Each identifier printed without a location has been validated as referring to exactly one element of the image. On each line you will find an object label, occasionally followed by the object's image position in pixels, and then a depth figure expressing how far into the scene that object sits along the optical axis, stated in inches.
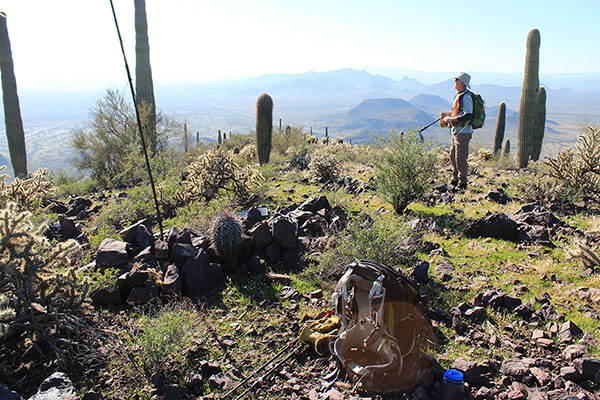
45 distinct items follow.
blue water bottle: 106.7
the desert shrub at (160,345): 133.1
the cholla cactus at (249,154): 748.0
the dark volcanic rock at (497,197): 305.2
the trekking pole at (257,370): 123.9
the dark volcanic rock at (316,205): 282.5
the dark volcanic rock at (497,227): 224.8
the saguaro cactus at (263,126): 668.1
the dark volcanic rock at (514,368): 117.9
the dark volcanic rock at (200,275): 189.6
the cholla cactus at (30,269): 136.1
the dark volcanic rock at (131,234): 222.5
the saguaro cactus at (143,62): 655.1
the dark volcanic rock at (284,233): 219.3
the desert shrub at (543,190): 287.6
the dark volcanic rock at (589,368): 111.3
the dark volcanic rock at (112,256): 194.5
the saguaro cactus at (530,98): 652.7
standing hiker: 302.0
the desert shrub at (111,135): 645.9
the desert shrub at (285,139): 924.6
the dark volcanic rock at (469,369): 118.7
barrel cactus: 206.1
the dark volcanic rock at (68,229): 259.1
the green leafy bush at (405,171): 286.5
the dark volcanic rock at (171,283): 180.2
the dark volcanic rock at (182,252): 197.3
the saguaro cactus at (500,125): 832.6
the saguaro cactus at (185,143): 944.5
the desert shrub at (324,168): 450.9
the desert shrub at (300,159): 561.0
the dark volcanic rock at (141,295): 174.8
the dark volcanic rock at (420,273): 176.4
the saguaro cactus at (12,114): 582.6
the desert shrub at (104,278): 175.6
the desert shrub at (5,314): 124.3
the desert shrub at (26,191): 253.5
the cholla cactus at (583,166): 292.8
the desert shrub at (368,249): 184.9
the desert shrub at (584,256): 175.5
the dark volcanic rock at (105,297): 173.9
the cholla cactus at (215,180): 347.6
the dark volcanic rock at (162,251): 203.3
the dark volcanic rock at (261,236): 223.1
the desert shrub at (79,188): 524.4
